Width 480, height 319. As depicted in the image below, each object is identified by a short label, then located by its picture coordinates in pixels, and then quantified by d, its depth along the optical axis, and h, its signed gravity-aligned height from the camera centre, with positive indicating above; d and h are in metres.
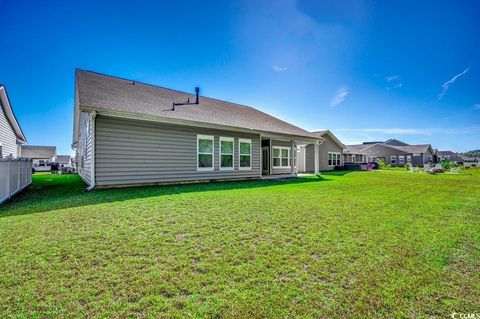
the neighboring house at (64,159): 65.26 +0.79
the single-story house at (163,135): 8.52 +1.28
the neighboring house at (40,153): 50.88 +2.02
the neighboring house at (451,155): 81.94 +3.22
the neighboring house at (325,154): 23.38 +1.01
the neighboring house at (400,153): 49.59 +2.28
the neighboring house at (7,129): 12.76 +2.16
